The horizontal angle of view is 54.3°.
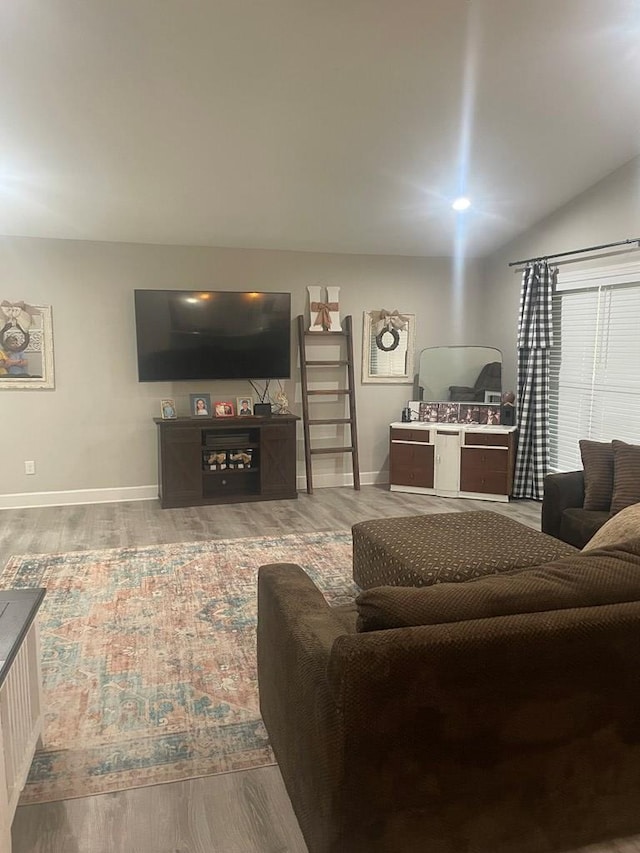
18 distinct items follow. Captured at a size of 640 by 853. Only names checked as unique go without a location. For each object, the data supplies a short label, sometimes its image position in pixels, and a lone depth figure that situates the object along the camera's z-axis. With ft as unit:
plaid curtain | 17.71
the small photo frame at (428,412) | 20.24
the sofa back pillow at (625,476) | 11.52
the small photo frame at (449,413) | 19.94
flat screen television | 17.71
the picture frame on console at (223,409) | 18.60
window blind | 15.35
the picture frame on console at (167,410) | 18.16
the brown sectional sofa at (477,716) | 4.50
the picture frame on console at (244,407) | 18.95
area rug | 6.95
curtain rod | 14.74
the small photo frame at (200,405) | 18.43
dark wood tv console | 17.49
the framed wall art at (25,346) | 16.94
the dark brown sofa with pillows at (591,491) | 11.67
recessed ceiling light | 16.64
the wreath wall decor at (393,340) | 20.44
